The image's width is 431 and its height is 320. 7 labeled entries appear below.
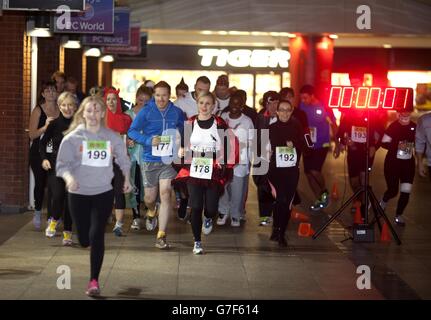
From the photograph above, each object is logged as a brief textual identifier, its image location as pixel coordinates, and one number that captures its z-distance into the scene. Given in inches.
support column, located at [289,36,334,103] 1146.0
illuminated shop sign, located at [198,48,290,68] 1386.6
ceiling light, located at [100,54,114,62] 1101.7
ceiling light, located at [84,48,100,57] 876.6
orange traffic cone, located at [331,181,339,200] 699.4
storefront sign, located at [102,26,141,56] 958.4
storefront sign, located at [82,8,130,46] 824.3
